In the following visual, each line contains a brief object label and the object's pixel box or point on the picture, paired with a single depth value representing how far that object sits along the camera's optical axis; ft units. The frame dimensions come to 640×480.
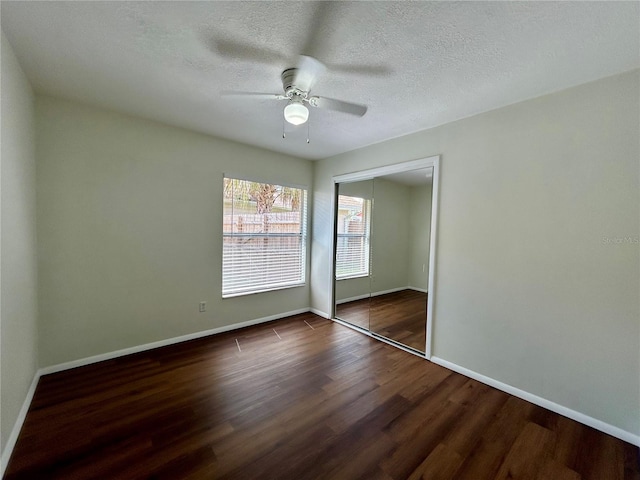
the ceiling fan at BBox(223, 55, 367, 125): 5.53
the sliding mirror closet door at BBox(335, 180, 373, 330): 12.84
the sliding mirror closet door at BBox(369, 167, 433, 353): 13.29
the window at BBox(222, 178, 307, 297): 11.08
